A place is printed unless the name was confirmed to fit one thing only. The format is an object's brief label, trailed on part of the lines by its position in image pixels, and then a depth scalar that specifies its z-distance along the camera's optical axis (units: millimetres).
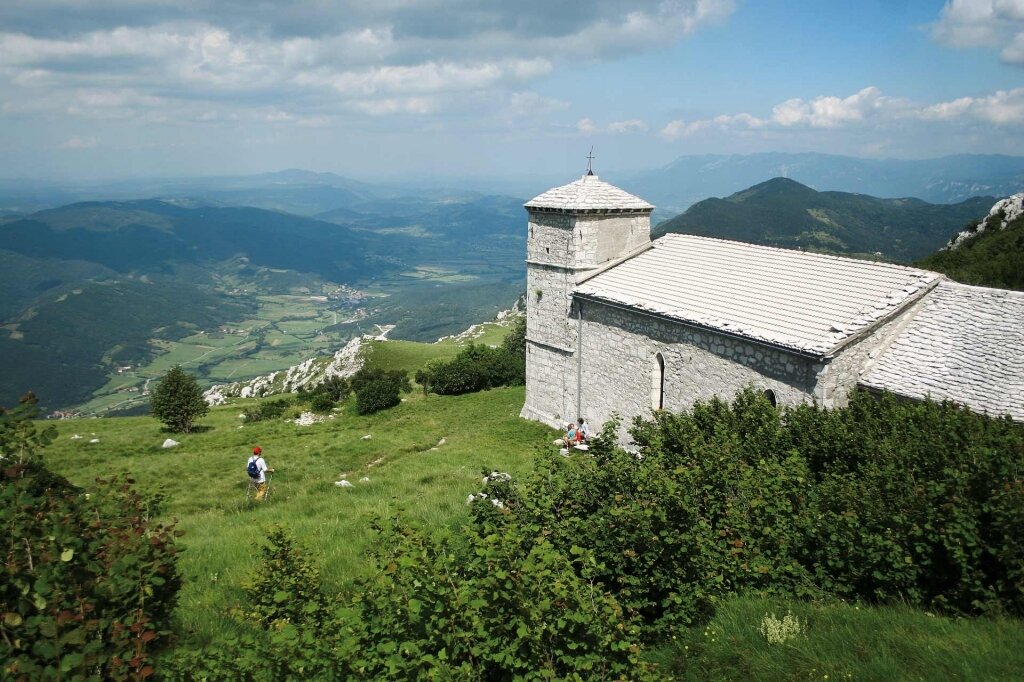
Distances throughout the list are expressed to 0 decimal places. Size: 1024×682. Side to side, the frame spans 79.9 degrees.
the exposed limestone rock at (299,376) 62159
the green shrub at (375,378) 38500
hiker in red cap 17875
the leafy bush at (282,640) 5551
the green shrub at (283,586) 7566
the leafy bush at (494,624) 5586
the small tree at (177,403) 31355
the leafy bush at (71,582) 4742
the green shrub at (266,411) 36125
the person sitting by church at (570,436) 22562
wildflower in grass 6773
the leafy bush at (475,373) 38156
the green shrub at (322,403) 37625
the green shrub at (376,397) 35219
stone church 15938
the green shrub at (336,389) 40625
